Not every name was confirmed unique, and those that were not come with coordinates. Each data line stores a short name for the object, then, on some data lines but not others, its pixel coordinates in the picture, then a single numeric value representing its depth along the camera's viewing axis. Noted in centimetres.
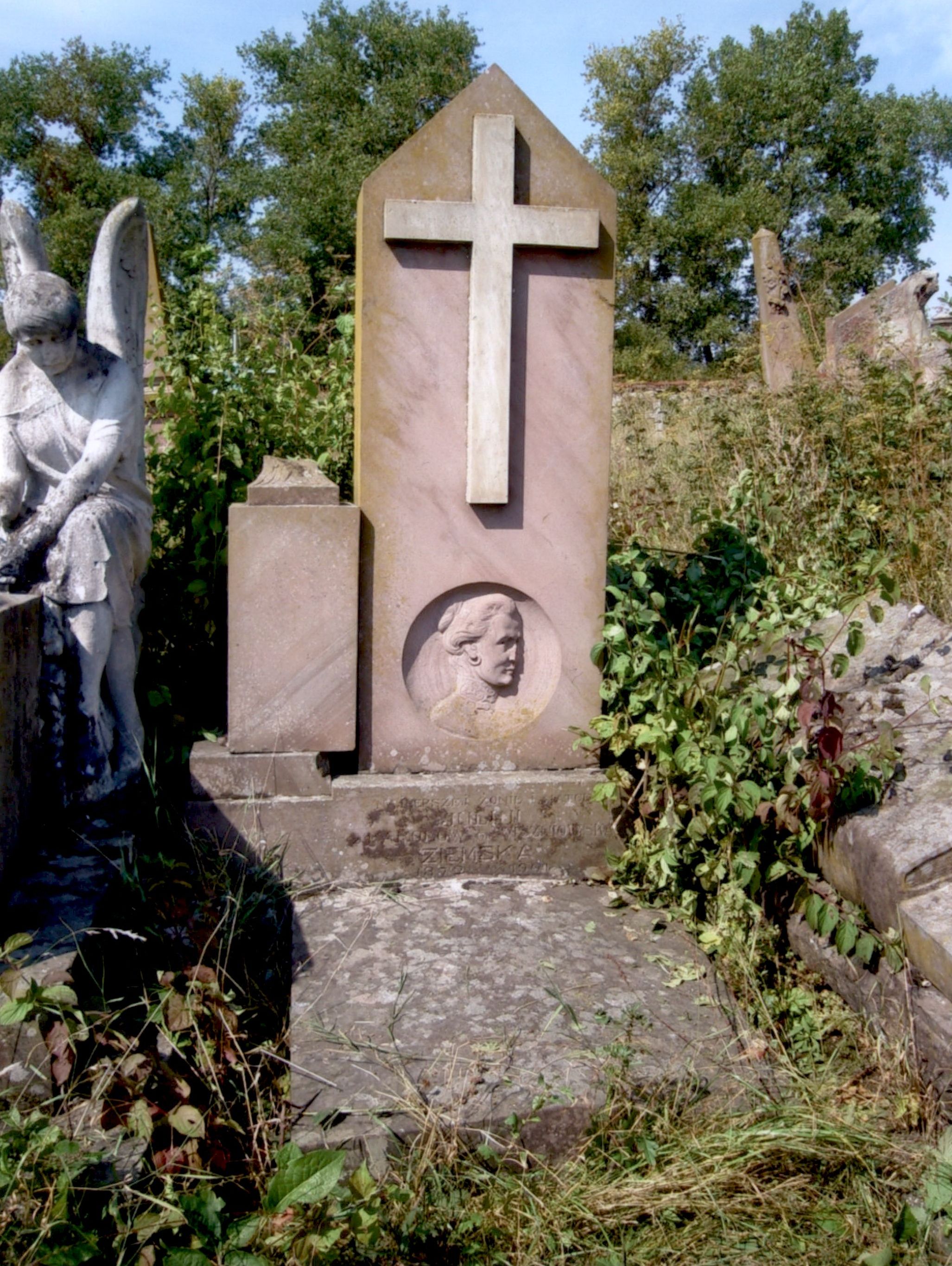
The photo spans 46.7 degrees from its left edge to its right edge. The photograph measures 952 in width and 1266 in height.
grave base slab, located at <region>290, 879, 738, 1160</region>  214
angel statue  297
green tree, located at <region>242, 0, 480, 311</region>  2144
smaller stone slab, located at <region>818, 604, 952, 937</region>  245
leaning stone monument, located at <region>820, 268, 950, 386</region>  571
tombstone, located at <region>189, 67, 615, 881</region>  316
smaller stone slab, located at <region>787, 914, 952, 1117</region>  222
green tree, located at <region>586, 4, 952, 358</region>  2372
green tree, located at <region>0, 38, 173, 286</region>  2409
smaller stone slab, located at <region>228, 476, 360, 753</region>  315
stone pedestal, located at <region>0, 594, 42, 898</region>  256
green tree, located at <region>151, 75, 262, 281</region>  2344
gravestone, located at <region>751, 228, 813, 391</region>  903
